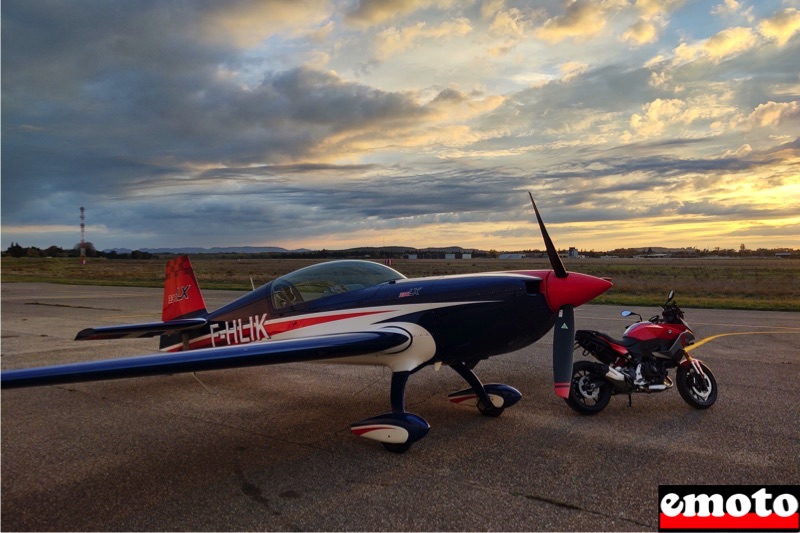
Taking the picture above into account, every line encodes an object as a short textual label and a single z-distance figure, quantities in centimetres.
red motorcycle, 632
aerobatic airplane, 511
